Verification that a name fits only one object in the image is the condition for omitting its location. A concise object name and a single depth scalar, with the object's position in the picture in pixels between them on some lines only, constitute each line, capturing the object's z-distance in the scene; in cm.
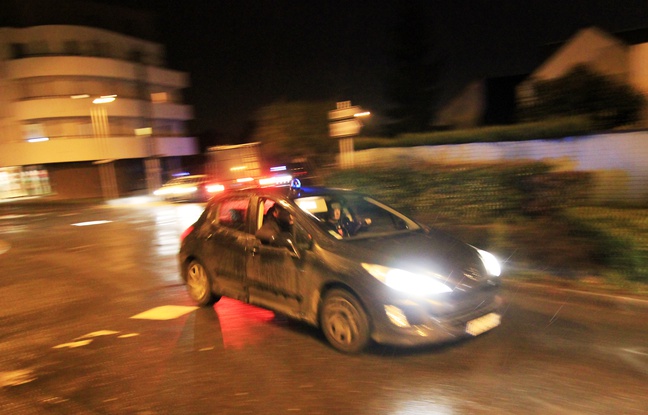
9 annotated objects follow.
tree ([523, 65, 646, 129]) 1400
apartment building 4228
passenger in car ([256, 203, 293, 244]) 557
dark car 467
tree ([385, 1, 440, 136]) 4256
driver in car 595
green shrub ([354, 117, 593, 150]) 1240
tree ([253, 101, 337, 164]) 1811
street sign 1348
